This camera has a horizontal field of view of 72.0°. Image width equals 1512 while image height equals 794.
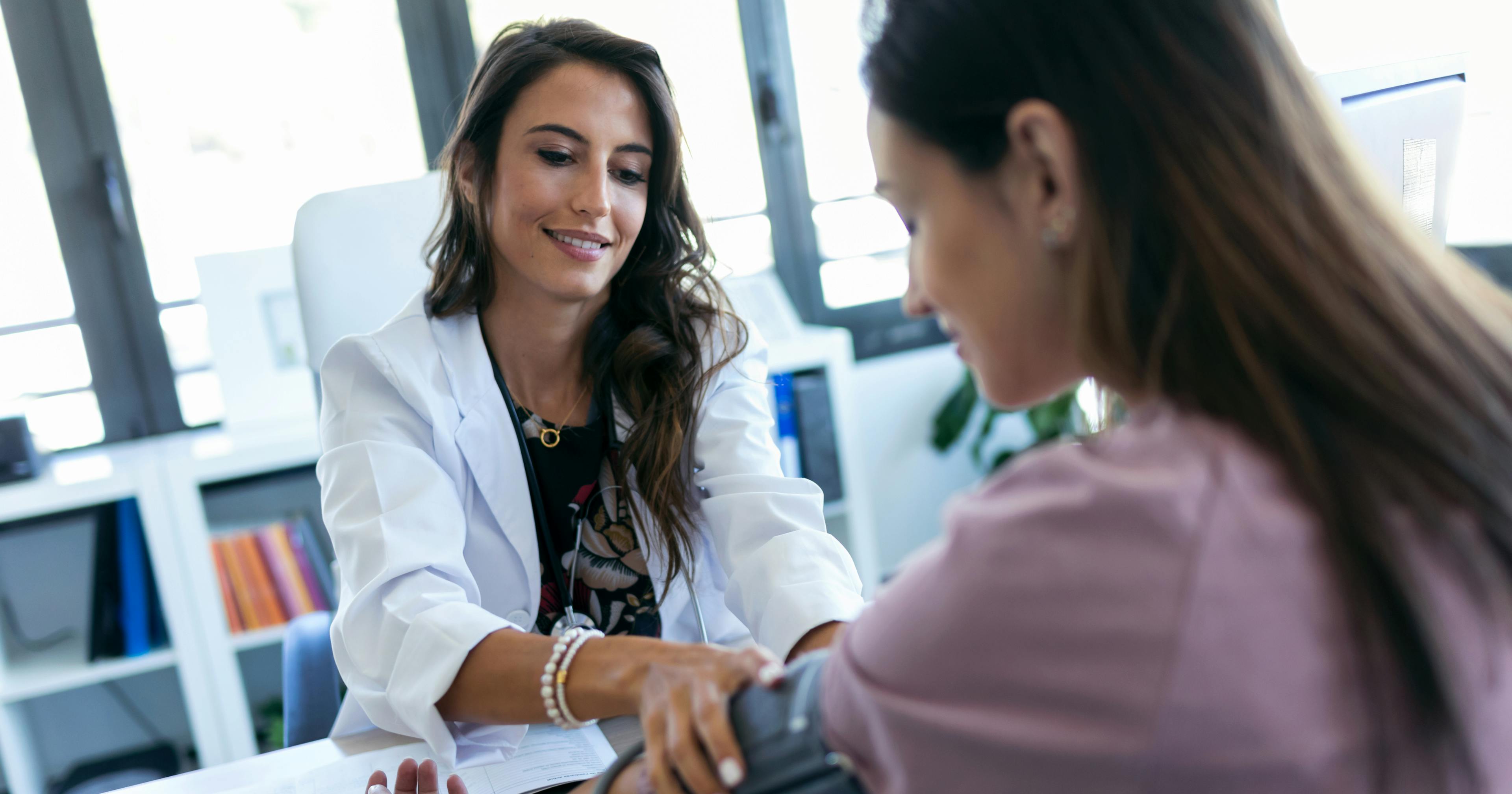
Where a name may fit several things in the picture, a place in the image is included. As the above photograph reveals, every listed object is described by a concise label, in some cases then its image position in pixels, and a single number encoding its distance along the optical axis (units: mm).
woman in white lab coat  1146
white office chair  1510
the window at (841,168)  3072
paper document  958
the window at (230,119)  2531
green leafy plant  2885
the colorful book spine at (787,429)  2525
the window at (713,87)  2857
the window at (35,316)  2469
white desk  1004
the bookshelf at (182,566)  2090
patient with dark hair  452
